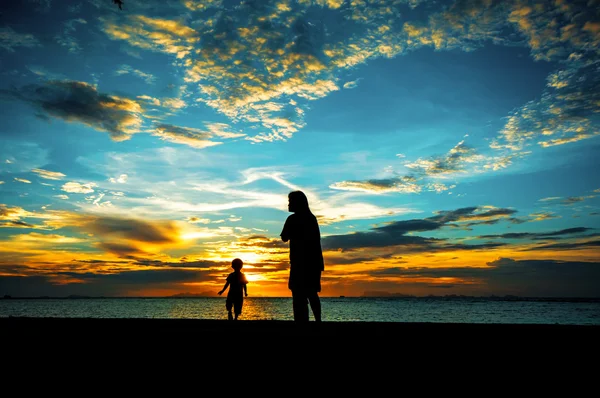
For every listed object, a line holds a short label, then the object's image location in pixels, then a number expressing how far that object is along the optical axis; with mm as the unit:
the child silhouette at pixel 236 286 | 13691
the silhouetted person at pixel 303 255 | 6738
